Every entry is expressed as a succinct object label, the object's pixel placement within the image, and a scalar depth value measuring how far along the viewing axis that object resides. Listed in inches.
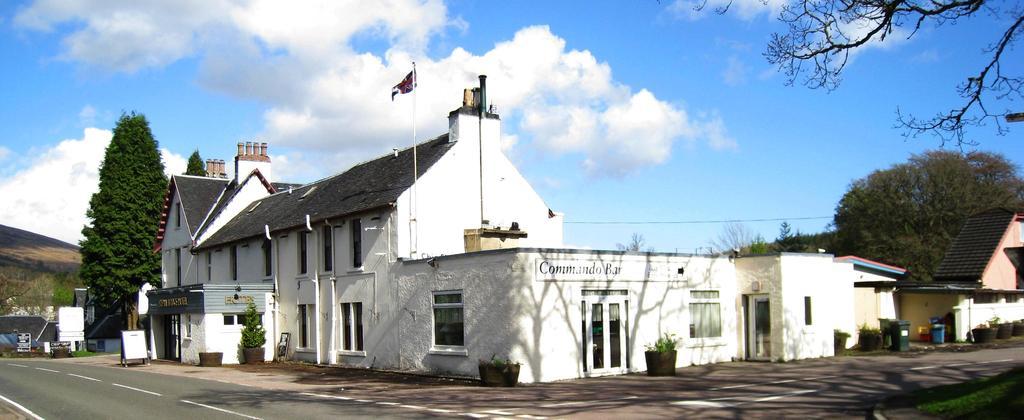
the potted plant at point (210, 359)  1256.2
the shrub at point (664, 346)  853.8
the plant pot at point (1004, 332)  1319.3
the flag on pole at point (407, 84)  1060.5
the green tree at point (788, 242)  2704.2
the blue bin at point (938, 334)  1270.9
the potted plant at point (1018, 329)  1376.7
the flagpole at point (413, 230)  1019.3
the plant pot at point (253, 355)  1268.5
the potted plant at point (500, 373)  786.2
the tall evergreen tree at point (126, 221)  2135.8
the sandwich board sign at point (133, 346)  1328.7
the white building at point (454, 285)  851.4
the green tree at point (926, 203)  2294.5
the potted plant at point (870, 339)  1131.9
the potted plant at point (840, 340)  1077.1
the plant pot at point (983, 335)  1264.8
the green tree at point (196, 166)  2637.8
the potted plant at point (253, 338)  1269.7
